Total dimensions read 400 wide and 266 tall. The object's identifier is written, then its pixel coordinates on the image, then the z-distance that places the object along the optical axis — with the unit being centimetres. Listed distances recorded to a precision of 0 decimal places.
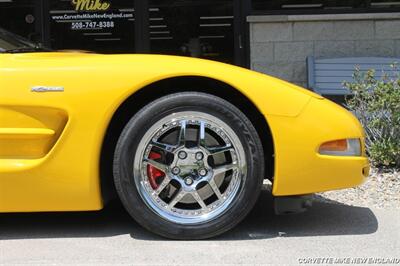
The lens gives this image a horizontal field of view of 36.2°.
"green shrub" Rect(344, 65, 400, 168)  575
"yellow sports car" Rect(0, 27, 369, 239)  374
